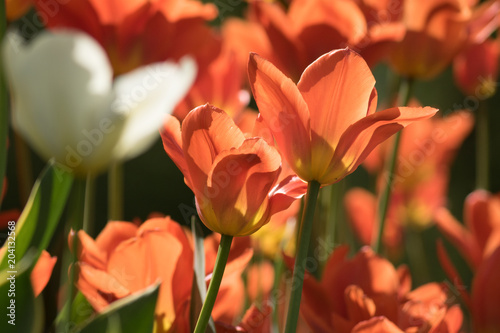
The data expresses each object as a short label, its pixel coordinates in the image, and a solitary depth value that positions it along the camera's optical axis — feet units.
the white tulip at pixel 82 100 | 3.66
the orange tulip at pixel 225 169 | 3.80
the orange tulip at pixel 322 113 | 3.87
